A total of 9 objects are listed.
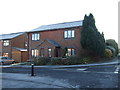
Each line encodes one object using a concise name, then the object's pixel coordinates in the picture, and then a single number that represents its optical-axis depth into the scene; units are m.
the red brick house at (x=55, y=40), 24.36
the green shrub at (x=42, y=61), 21.92
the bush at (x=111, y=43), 31.80
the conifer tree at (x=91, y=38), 21.24
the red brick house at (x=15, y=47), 31.00
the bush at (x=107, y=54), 23.09
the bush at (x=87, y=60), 20.48
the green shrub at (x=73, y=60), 20.27
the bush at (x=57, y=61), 21.08
